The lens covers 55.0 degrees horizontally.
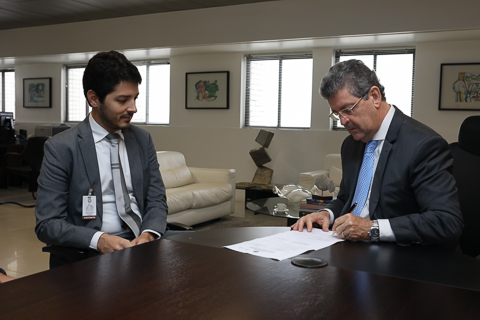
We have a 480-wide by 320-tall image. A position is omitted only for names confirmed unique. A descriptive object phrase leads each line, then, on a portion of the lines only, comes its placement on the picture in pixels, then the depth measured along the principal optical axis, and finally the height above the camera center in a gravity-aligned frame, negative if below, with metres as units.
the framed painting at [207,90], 8.36 +0.71
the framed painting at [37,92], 10.67 +0.74
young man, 1.95 -0.23
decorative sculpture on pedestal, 7.60 -0.46
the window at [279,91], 7.92 +0.70
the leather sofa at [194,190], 5.36 -0.77
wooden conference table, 0.96 -0.38
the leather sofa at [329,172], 6.34 -0.59
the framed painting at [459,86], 6.53 +0.70
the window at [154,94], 9.30 +0.68
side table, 6.69 -0.90
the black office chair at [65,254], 1.89 -0.54
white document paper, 1.44 -0.38
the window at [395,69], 7.13 +1.01
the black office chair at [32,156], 6.79 -0.48
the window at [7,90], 11.54 +0.83
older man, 1.63 -0.16
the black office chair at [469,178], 2.12 -0.20
